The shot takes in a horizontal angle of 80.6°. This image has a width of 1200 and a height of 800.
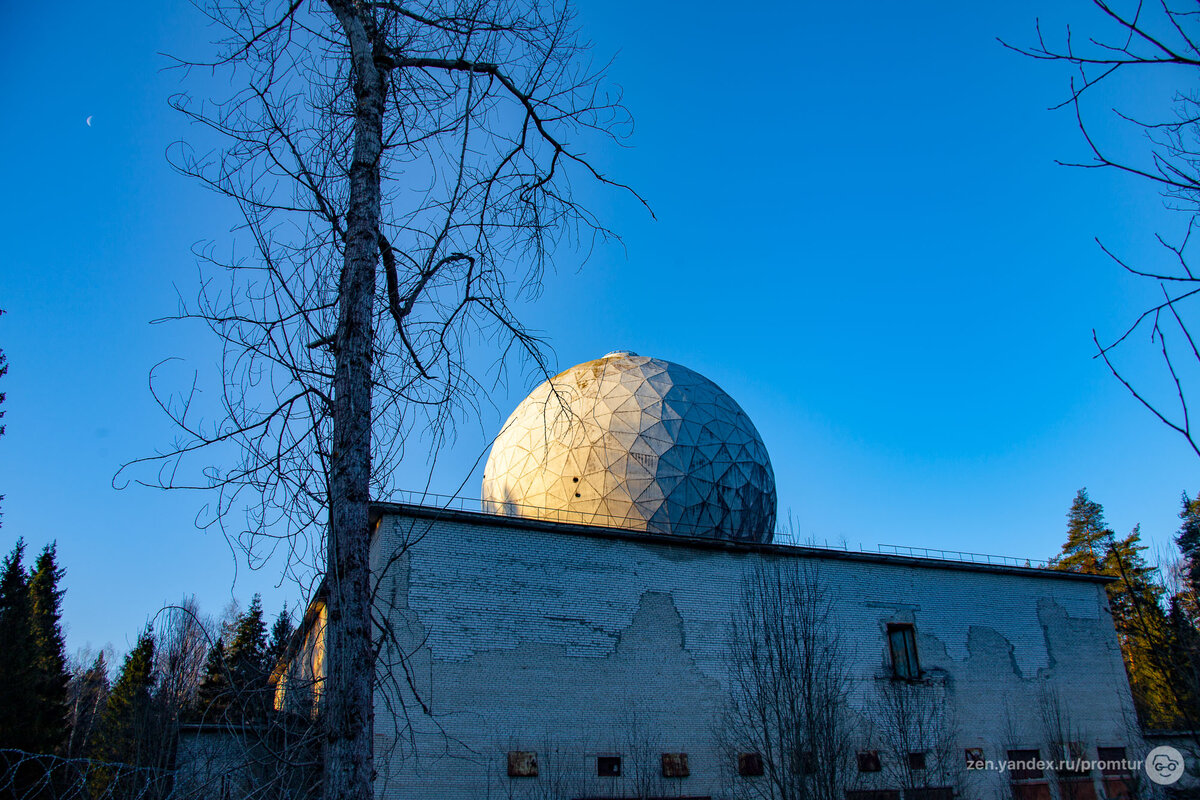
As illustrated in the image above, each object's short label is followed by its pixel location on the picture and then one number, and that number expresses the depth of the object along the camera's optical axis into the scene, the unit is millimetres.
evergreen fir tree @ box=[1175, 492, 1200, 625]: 9395
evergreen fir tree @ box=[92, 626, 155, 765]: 15102
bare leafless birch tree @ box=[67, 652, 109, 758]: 29828
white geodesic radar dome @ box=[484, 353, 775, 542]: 18750
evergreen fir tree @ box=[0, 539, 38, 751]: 20891
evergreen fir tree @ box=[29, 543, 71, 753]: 23094
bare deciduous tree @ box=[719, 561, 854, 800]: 12383
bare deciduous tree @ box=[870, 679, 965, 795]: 15570
